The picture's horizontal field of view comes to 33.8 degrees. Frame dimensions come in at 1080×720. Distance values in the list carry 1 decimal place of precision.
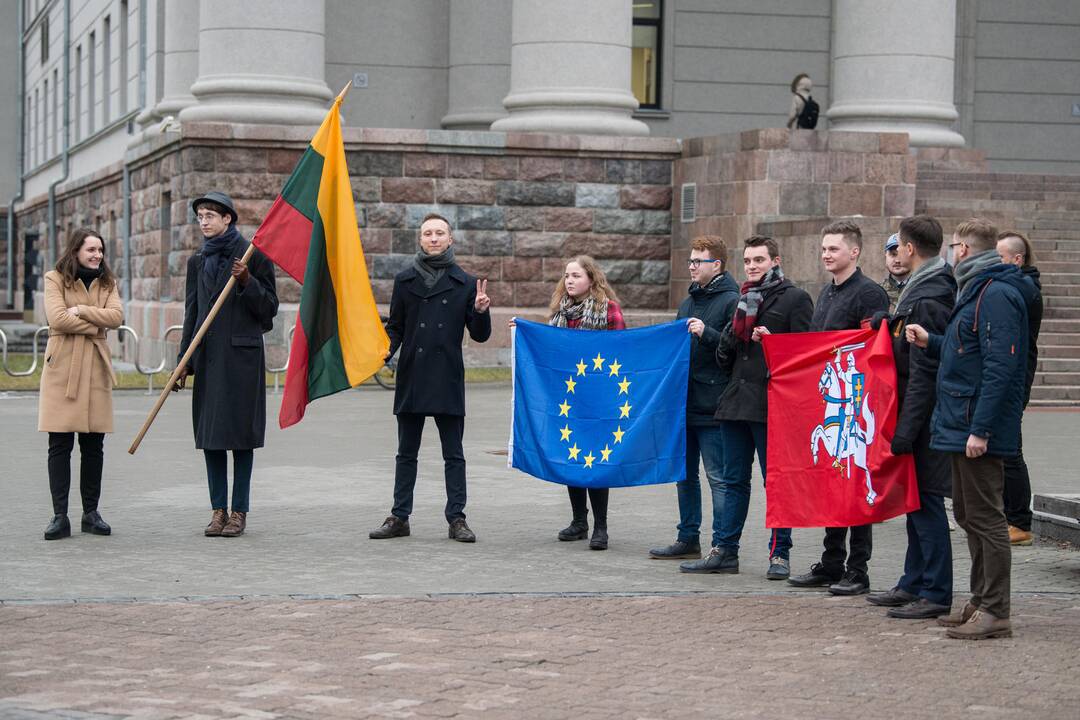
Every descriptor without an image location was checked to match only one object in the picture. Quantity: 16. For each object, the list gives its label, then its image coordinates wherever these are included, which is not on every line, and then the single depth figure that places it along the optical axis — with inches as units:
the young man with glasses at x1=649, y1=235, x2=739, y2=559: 388.2
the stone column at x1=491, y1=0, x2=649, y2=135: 983.0
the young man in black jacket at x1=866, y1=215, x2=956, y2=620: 330.3
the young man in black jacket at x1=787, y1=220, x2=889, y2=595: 353.7
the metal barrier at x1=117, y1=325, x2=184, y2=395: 854.8
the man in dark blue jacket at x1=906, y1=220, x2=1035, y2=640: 304.7
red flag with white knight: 343.6
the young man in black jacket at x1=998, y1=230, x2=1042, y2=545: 370.9
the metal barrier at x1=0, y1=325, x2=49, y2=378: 911.0
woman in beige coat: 414.0
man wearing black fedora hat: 418.3
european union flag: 406.0
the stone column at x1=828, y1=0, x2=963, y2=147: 1010.7
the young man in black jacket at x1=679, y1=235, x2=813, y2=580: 370.0
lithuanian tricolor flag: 426.6
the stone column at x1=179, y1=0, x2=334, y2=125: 964.0
